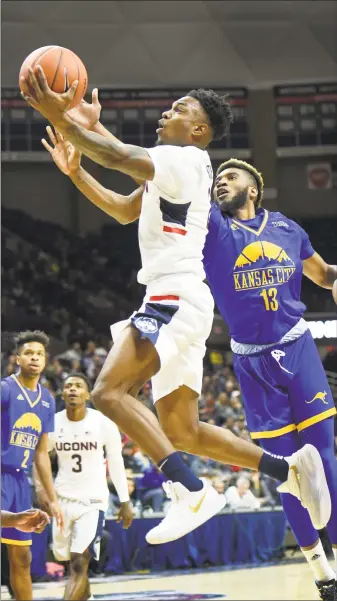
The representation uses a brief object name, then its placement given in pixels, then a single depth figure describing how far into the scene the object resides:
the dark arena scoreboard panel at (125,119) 22.91
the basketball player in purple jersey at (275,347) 5.28
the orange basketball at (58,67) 4.58
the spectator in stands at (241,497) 12.04
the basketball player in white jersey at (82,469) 8.77
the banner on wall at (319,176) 24.06
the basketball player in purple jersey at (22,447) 7.51
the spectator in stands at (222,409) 15.66
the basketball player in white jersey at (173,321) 4.15
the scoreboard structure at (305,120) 23.61
